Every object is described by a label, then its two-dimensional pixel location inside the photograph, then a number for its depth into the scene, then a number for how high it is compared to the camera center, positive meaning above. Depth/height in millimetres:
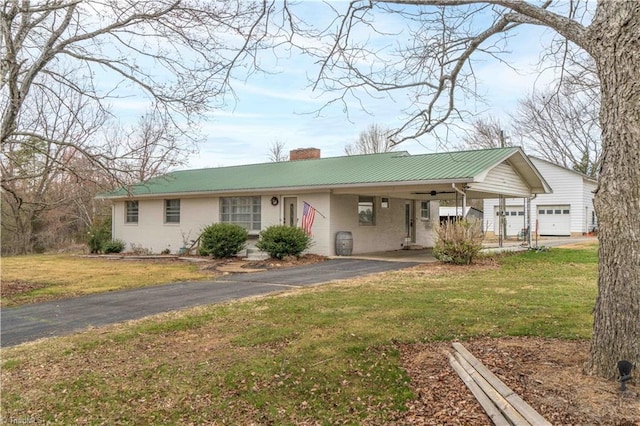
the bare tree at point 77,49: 7692 +3152
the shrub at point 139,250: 20595 -1065
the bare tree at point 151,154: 9289 +1645
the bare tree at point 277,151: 44375 +7018
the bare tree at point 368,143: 38969 +7187
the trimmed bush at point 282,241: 14875 -539
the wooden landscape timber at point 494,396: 3054 -1267
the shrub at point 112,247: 21188 -921
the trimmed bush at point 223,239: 16328 -483
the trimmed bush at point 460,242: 12523 -521
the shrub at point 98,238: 21719 -533
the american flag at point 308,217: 16531 +262
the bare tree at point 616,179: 3488 +318
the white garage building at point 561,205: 28672 +1017
